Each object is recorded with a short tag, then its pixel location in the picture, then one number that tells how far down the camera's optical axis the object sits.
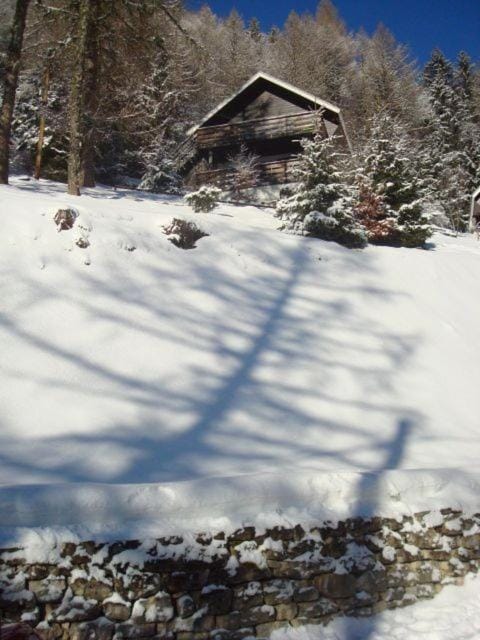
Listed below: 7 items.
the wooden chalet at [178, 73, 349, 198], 22.86
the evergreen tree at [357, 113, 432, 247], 14.24
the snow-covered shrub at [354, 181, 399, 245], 13.72
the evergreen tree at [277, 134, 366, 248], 11.99
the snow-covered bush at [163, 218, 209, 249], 9.57
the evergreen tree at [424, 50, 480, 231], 31.69
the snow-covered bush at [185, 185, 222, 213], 14.55
